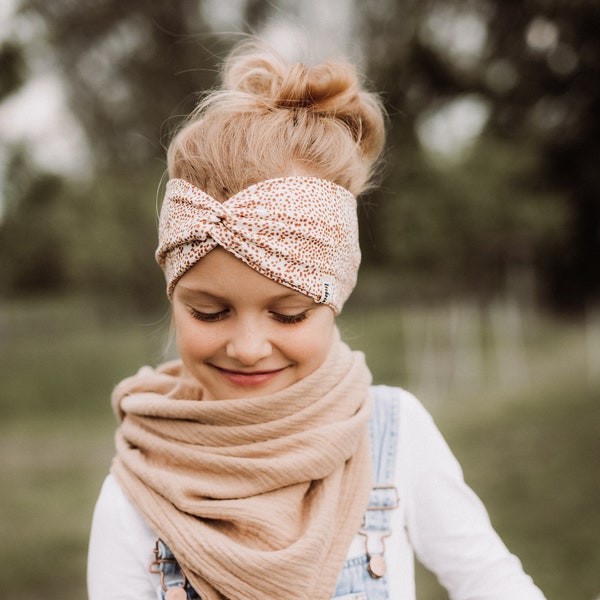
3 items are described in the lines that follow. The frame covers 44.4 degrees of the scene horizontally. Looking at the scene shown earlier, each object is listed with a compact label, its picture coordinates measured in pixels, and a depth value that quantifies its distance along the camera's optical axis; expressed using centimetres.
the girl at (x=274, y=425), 145
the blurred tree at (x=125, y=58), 518
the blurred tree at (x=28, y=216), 509
